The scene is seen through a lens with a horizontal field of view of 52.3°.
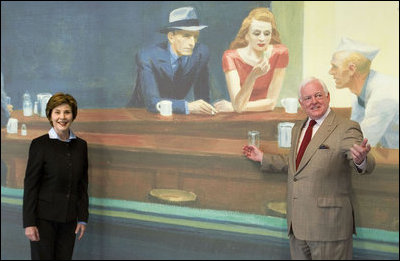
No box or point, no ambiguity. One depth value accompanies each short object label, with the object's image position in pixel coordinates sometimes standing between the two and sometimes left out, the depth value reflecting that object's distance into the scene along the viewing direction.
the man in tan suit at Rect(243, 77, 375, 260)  2.20
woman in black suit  2.51
